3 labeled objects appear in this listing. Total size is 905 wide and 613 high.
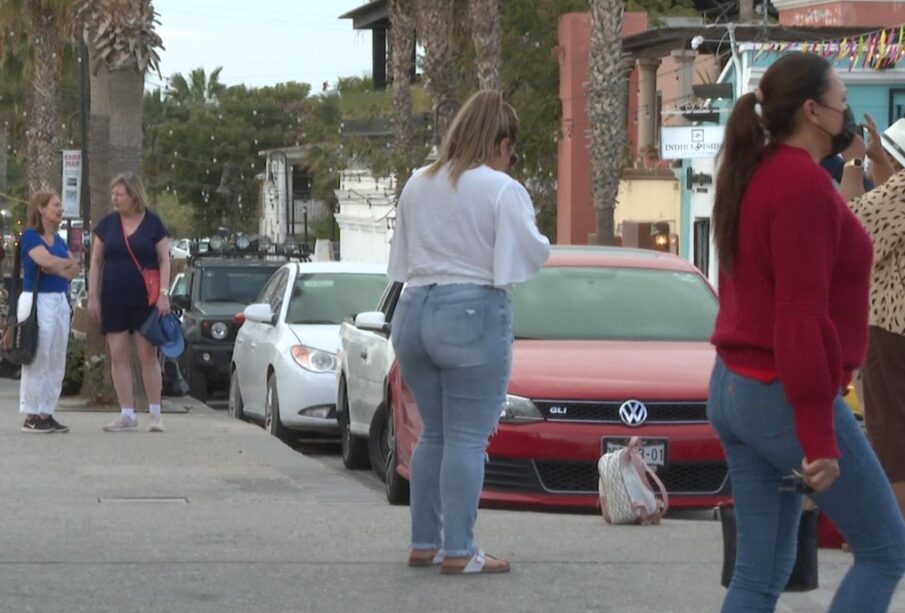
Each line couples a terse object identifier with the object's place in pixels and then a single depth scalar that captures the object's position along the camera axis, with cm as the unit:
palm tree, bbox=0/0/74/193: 3762
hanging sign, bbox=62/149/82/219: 4062
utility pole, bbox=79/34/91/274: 3927
